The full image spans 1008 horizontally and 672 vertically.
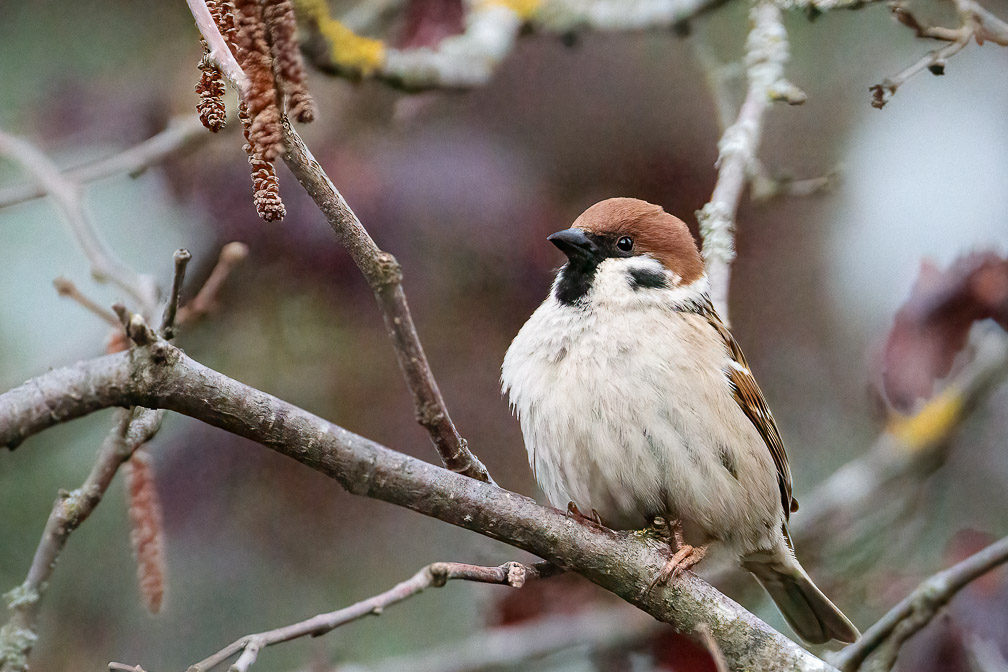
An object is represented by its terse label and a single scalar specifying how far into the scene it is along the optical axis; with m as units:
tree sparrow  4.59
